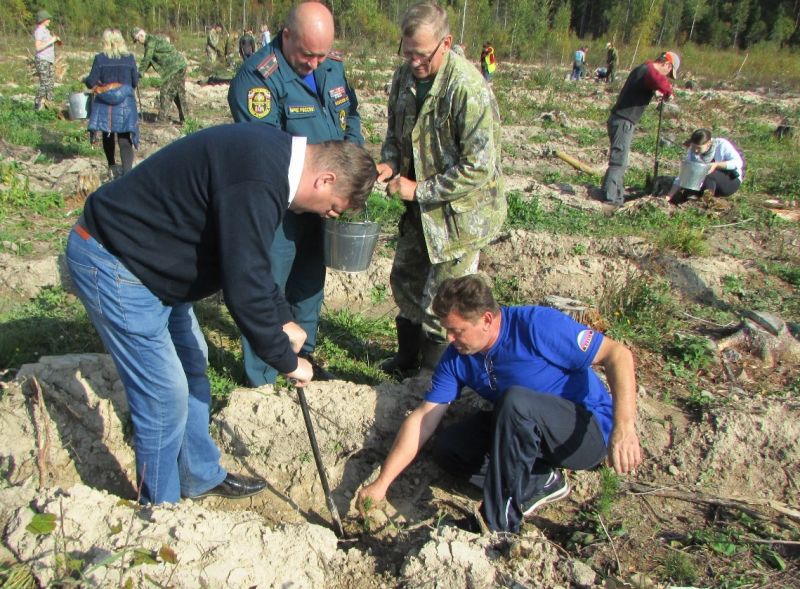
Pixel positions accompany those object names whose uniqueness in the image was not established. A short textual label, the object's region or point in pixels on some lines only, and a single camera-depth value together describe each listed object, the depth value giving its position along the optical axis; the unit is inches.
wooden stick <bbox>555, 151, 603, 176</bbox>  373.7
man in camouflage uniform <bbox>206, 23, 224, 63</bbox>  729.6
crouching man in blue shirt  98.7
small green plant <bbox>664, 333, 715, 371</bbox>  162.4
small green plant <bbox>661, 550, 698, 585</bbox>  97.4
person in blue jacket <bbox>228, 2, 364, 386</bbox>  125.3
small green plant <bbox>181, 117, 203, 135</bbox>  414.9
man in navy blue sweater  75.6
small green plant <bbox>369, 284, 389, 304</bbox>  197.8
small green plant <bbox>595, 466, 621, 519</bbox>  111.1
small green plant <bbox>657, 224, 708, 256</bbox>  232.7
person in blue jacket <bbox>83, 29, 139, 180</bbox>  282.5
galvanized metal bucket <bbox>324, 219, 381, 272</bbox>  131.5
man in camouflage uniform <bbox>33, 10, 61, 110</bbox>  445.4
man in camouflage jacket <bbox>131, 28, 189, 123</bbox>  397.7
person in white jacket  299.7
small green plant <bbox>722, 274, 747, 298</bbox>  207.0
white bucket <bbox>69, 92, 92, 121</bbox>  353.4
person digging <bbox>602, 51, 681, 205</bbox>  286.2
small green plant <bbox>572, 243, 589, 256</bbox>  227.6
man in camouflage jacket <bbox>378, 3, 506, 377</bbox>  120.3
